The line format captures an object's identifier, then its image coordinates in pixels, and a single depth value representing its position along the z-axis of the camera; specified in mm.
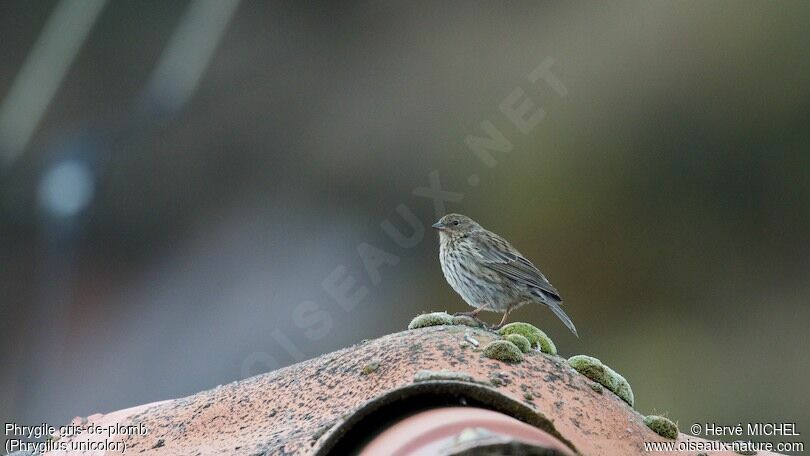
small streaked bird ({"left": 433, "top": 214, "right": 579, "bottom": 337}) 10578
